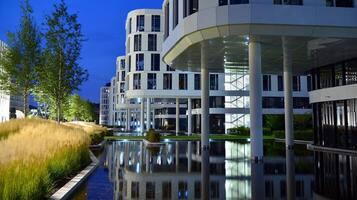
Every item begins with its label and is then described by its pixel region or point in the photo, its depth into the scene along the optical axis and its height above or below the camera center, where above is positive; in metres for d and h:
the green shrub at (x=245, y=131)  55.34 -1.24
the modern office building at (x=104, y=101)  162.12 +10.07
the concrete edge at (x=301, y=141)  37.71 -1.98
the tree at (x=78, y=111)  74.41 +2.96
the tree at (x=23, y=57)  27.98 +5.06
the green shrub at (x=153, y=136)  34.72 -1.26
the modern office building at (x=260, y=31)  19.34 +5.07
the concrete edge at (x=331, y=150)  23.00 -1.87
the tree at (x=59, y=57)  26.98 +4.96
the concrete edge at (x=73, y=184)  9.41 -1.87
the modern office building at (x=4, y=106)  61.73 +3.23
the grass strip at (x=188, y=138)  45.36 -1.90
